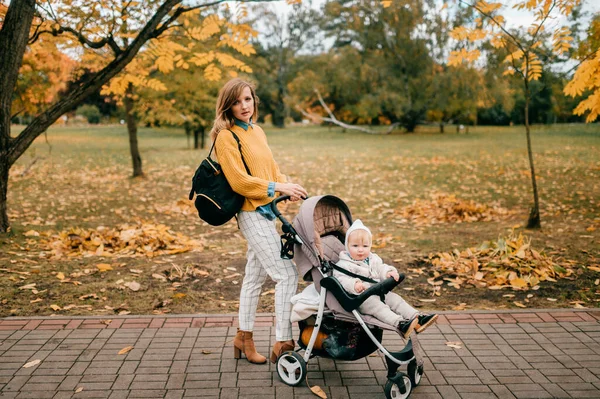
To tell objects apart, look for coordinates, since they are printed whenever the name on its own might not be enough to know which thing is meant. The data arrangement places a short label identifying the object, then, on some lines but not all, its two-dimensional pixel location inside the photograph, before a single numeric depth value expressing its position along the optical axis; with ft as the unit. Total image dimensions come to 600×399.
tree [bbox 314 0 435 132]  123.44
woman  12.96
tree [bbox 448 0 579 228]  26.08
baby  12.04
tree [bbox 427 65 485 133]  118.52
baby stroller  12.10
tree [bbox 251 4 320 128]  197.67
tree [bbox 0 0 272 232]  25.58
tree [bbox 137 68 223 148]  58.74
